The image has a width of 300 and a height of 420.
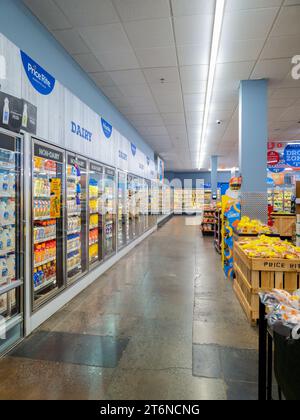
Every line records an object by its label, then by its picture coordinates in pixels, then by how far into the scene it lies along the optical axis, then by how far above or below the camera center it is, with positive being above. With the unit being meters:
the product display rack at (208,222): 11.32 -0.72
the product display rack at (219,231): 7.28 -0.72
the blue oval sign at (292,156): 8.95 +1.69
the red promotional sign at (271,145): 11.25 +2.58
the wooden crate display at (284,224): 8.65 -0.61
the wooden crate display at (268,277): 3.24 -0.88
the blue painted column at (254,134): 5.20 +1.41
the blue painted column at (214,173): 14.70 +1.79
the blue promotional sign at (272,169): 13.21 +1.85
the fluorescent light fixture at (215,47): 3.26 +2.43
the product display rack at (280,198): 12.41 +0.38
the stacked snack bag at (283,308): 1.42 -0.62
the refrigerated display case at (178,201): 22.26 +0.33
